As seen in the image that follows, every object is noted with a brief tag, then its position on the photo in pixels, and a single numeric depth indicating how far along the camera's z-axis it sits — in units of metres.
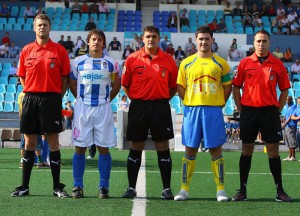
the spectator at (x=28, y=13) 34.25
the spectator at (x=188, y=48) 30.69
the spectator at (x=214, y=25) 32.94
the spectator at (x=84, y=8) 35.06
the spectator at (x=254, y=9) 35.00
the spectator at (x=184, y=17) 33.81
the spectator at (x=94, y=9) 34.94
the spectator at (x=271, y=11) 35.37
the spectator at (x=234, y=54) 30.59
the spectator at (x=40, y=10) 34.32
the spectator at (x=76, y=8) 34.81
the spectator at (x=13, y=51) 30.82
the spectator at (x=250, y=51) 30.77
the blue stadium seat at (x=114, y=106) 28.20
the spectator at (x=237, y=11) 34.81
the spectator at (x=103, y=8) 34.89
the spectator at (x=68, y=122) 25.89
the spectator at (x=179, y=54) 29.85
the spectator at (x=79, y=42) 30.32
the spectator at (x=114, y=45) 30.89
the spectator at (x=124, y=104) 24.09
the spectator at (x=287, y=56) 31.01
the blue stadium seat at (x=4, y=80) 29.11
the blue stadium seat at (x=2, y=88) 28.62
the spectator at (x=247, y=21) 33.88
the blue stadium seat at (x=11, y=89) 28.58
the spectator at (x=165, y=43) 30.95
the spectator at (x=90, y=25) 32.62
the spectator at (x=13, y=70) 29.12
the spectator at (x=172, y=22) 33.47
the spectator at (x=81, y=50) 29.00
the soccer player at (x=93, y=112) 9.22
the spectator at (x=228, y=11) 34.76
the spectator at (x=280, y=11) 35.06
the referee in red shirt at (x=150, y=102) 9.27
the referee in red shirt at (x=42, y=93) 9.14
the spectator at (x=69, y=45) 30.38
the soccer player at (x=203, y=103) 9.17
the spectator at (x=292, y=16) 34.12
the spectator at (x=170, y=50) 30.16
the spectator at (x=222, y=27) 32.88
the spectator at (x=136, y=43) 30.75
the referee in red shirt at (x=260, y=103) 9.24
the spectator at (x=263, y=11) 35.31
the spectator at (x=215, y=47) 31.06
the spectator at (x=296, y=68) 30.15
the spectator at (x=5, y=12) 34.25
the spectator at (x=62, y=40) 30.57
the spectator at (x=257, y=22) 33.83
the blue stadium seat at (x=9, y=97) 28.22
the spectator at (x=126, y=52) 30.10
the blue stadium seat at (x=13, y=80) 29.17
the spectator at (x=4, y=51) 30.80
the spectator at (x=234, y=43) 31.02
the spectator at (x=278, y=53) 30.48
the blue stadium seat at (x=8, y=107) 27.90
